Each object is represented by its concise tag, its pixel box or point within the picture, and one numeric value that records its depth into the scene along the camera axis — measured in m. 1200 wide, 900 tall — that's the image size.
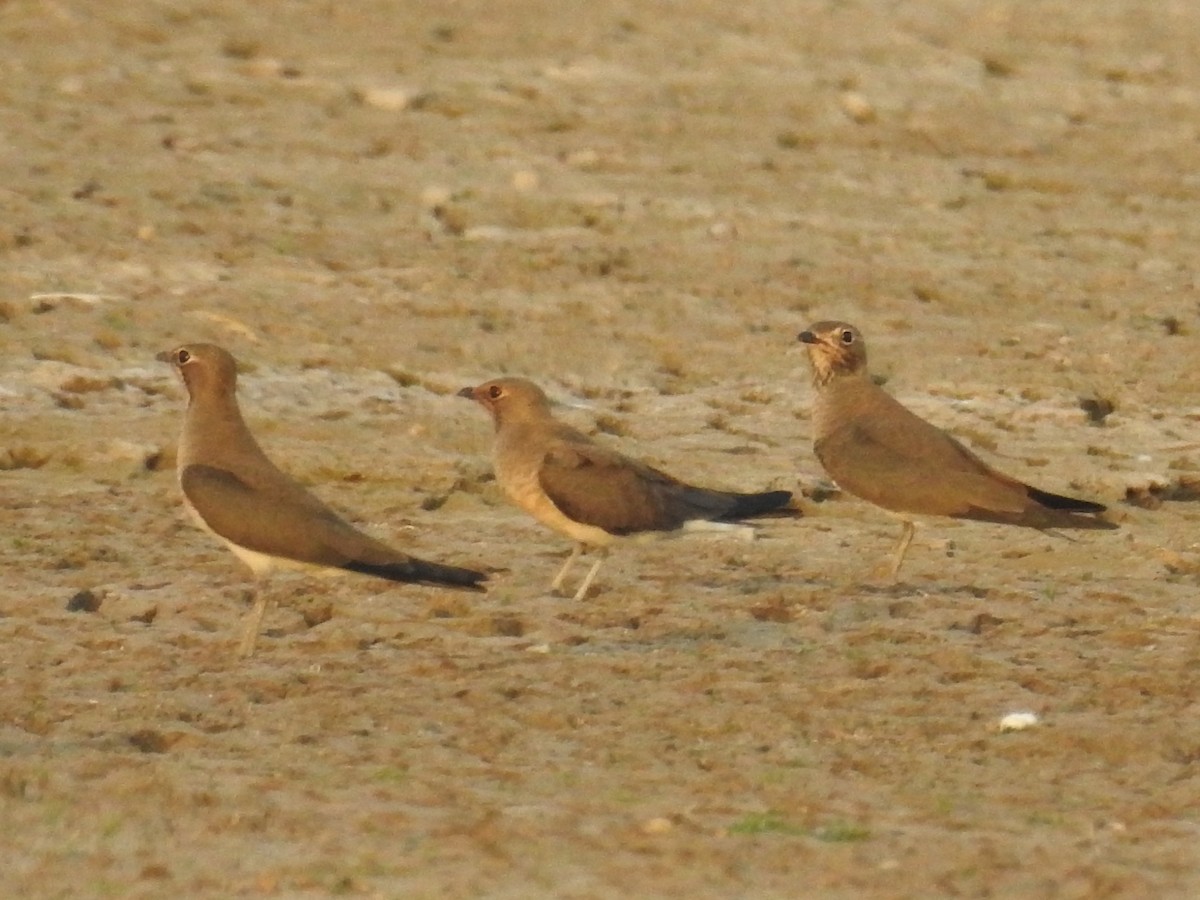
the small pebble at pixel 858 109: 30.72
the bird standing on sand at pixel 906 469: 18.61
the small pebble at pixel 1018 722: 14.88
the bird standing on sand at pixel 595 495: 18.23
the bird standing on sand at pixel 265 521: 16.22
